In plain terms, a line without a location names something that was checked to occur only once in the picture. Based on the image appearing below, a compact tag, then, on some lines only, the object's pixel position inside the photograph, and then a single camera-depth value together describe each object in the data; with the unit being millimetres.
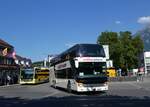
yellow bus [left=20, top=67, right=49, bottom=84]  20632
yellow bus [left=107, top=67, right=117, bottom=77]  31022
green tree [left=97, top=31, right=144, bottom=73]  37403
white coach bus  9781
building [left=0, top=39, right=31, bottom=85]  25224
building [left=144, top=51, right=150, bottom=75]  58377
